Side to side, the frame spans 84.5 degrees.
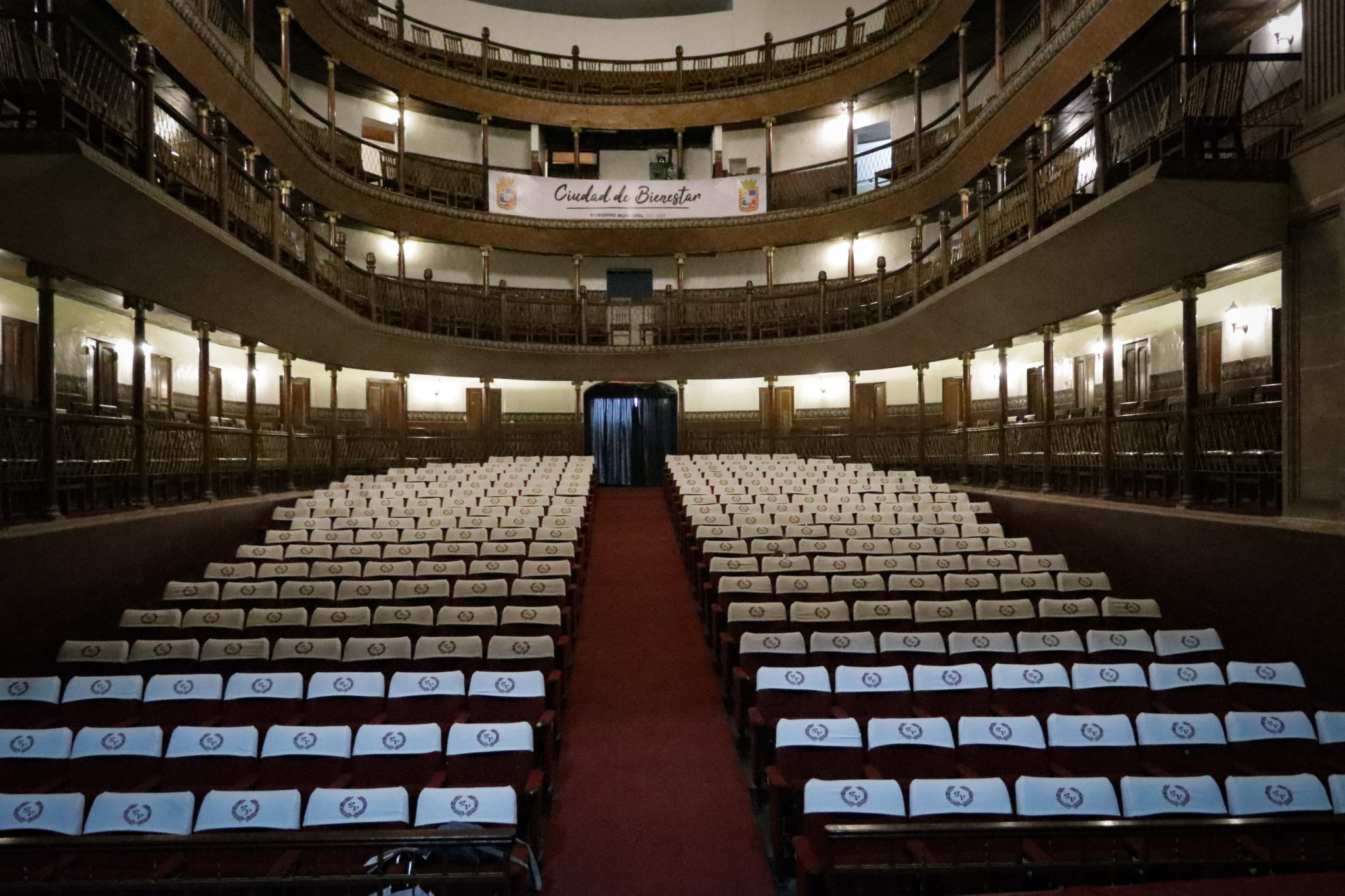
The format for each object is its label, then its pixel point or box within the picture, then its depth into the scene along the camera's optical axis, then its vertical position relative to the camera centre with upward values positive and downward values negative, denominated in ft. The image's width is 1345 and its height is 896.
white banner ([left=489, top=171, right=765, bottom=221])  66.95 +22.39
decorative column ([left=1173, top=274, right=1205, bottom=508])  25.14 +2.05
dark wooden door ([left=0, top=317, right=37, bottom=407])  31.14 +3.99
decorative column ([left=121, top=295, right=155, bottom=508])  27.58 +1.64
